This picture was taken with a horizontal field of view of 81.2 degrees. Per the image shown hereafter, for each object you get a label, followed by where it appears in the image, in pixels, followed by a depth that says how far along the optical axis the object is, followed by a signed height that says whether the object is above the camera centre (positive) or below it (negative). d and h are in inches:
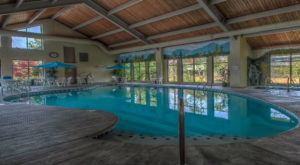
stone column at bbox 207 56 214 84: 449.7 +24.7
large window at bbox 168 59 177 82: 513.7 +29.4
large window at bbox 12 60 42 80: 477.2 +31.9
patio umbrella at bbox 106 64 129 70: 563.8 +43.5
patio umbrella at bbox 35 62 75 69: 433.2 +39.9
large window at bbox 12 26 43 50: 475.7 +111.9
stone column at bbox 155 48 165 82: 516.5 +51.1
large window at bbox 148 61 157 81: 557.8 +29.7
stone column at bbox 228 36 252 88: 379.4 +38.9
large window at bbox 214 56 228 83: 422.8 +26.4
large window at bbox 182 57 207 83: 466.4 +28.5
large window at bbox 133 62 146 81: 586.7 +31.7
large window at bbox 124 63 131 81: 626.0 +26.8
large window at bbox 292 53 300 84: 383.0 +23.5
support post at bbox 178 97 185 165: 64.0 -21.1
